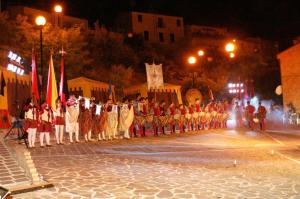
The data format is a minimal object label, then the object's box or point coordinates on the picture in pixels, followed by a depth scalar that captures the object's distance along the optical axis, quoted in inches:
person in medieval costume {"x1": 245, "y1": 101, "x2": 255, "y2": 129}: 981.8
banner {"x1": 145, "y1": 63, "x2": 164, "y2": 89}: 849.1
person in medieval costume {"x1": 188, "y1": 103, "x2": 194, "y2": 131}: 917.8
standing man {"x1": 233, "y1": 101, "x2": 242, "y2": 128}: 1098.7
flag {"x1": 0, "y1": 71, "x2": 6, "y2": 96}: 717.9
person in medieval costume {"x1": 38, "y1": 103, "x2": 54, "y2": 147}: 569.9
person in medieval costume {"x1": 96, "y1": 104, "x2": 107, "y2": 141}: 684.1
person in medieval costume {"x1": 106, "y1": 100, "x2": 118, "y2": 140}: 710.5
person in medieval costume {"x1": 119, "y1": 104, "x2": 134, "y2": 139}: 732.7
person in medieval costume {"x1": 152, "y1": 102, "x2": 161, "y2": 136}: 808.9
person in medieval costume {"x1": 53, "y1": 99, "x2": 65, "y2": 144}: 605.0
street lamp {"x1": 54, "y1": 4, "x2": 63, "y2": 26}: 735.7
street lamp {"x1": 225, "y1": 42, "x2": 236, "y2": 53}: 653.3
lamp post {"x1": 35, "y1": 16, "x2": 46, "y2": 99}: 635.5
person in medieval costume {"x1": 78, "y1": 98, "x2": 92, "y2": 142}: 653.3
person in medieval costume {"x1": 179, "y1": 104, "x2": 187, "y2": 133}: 889.1
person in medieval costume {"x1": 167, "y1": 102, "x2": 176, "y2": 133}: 853.8
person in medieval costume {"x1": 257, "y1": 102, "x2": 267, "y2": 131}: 959.0
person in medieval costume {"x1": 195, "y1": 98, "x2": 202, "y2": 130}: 933.8
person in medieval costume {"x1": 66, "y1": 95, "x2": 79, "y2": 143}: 625.3
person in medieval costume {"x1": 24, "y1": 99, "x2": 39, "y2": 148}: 553.3
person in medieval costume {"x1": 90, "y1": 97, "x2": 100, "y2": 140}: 674.8
